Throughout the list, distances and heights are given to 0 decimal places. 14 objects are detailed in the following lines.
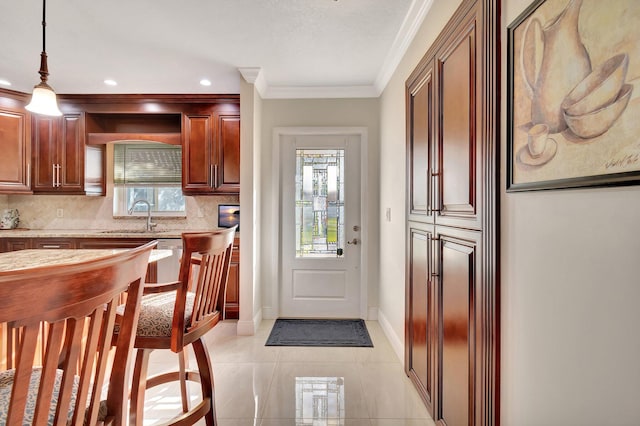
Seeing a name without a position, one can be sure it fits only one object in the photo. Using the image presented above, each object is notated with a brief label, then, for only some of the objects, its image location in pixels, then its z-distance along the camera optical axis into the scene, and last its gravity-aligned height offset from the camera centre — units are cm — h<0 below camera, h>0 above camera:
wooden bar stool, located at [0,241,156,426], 56 -22
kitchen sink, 372 -20
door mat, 309 -118
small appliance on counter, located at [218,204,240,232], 394 +0
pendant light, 202 +70
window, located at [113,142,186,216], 411 +46
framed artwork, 75 +32
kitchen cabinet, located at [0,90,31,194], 362 +77
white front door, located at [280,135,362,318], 378 -10
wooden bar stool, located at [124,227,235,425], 142 -46
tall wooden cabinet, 133 -4
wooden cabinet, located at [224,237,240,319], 362 -87
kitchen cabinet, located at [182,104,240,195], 375 +72
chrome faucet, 399 +3
